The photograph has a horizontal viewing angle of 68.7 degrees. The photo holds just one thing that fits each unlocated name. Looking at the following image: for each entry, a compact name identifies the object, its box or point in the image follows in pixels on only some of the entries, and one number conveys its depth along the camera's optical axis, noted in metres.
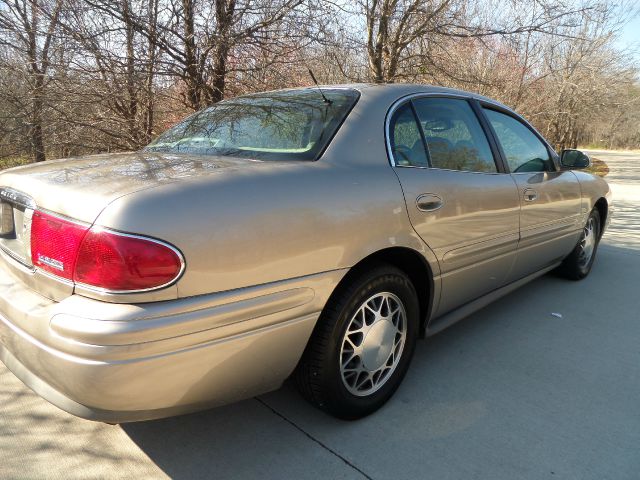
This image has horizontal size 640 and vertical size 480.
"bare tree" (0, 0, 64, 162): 5.00
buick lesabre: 1.50
